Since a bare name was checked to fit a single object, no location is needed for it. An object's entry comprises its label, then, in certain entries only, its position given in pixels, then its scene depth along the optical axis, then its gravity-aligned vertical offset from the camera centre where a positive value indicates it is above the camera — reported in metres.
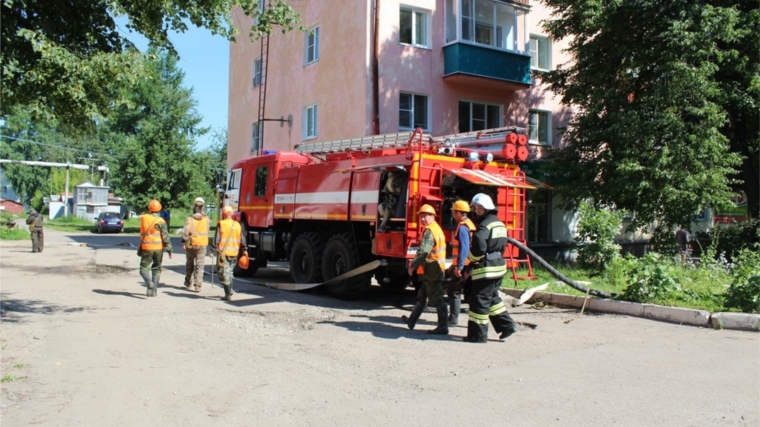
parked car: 41.62 +0.32
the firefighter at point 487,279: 7.14 -0.50
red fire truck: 9.52 +0.69
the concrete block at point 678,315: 8.19 -1.02
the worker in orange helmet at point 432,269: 7.76 -0.44
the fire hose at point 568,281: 9.38 -0.67
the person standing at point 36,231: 21.67 -0.18
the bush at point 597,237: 11.73 +0.03
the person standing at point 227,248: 10.37 -0.30
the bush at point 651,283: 9.12 -0.64
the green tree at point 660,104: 14.89 +3.56
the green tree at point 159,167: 39.22 +4.01
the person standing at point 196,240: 11.50 -0.20
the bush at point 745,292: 8.21 -0.68
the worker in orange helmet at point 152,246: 10.63 -0.30
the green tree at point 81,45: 6.76 +2.10
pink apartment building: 18.86 +5.30
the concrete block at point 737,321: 7.84 -1.03
